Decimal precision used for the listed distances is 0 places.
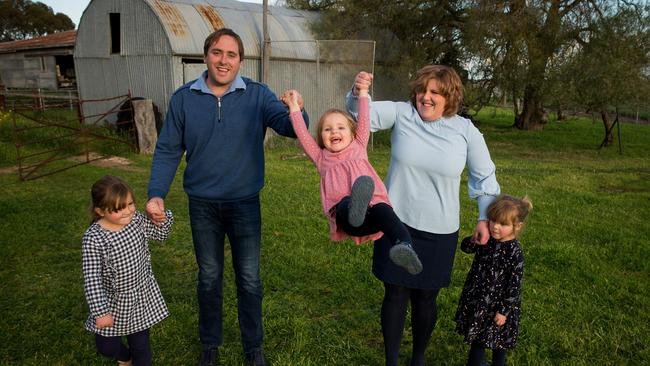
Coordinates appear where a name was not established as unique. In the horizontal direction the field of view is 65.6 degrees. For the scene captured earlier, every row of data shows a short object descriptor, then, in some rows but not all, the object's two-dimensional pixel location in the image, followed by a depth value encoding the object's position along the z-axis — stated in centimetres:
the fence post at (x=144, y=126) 1157
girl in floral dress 279
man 282
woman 265
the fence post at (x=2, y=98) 1962
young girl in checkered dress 254
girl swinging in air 260
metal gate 969
